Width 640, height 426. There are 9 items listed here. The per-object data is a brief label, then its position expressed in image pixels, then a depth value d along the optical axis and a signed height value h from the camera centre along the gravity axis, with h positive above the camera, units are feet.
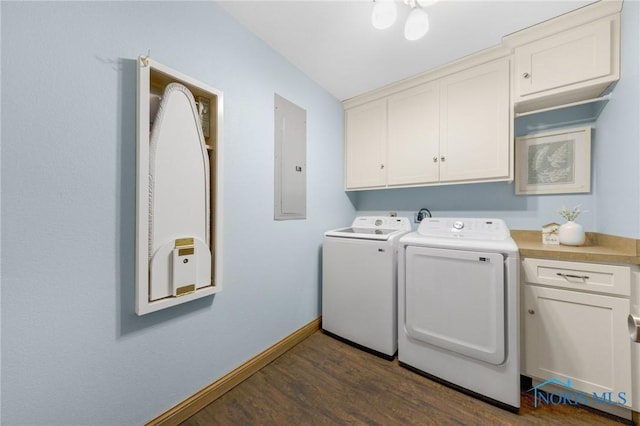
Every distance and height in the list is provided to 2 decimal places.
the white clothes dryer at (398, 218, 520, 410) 4.46 -2.10
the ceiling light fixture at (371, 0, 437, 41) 3.85 +3.47
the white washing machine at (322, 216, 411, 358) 5.93 -2.10
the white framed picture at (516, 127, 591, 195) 5.61 +1.35
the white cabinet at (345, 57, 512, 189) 5.85 +2.44
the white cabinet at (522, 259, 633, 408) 4.05 -2.26
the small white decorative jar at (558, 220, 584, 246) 5.00 -0.46
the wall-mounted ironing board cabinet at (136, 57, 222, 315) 3.49 +0.40
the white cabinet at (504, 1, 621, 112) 4.58 +3.42
